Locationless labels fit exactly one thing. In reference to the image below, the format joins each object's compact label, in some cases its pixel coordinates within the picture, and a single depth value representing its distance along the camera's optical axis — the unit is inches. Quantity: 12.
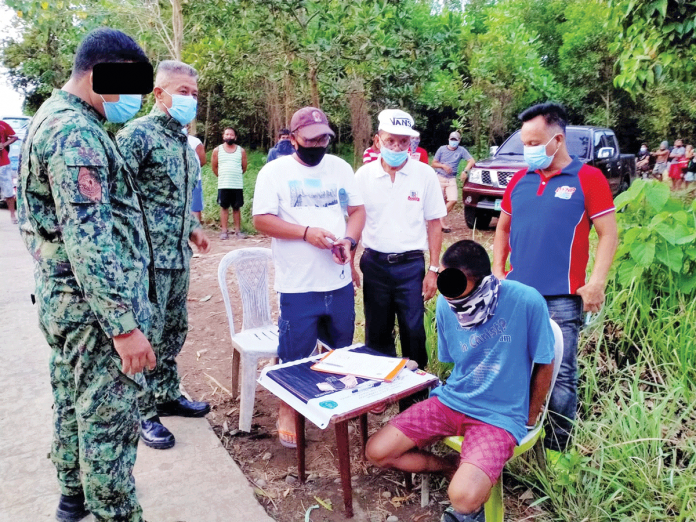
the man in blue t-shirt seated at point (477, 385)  94.3
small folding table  100.1
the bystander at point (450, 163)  405.2
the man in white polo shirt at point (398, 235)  139.5
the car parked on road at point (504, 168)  358.0
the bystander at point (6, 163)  378.3
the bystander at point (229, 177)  359.3
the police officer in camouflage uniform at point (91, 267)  78.5
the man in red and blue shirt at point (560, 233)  114.1
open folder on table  111.8
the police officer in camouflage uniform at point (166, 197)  125.0
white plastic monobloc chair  140.3
